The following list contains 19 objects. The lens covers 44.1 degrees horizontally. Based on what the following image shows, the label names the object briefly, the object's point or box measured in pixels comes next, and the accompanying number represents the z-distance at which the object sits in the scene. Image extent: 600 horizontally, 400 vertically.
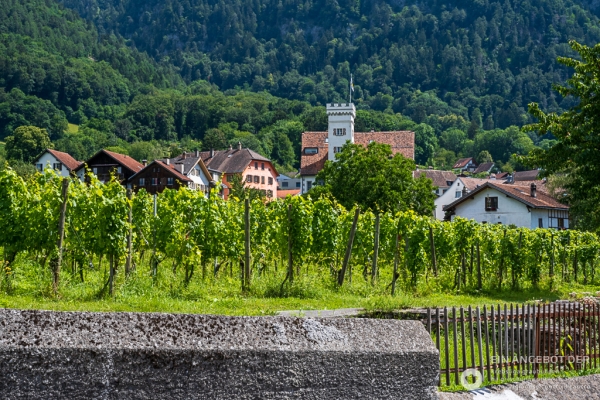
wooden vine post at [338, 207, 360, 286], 17.44
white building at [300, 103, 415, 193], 106.31
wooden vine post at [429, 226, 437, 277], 21.28
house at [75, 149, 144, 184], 93.44
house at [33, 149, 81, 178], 99.31
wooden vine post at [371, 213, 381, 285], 18.83
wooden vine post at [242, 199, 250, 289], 15.16
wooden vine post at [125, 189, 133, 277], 14.30
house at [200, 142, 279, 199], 114.25
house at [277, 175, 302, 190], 147.75
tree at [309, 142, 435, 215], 51.91
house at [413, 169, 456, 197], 119.31
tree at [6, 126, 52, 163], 130.38
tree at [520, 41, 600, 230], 20.08
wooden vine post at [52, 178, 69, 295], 12.61
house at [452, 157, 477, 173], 192.99
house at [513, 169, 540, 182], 124.64
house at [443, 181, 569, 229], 65.25
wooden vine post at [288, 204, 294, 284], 16.45
